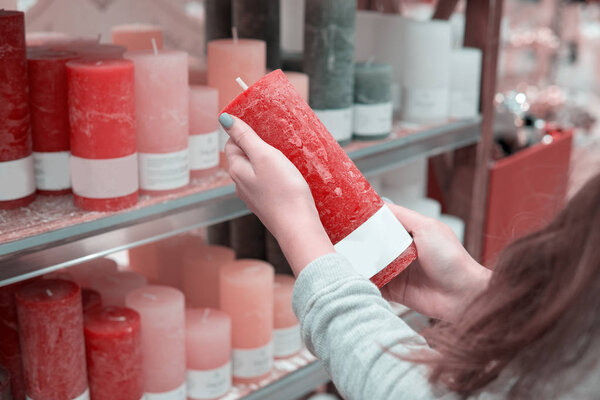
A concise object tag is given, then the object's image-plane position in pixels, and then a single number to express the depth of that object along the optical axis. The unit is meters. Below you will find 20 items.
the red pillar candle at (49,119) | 0.88
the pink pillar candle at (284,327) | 1.24
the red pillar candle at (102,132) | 0.85
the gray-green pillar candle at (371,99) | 1.20
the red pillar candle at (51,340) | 0.90
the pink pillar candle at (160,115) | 0.92
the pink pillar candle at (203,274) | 1.22
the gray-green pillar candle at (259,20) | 1.19
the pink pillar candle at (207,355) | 1.09
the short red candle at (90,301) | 1.01
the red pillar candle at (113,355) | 0.95
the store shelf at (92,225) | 0.80
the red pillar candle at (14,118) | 0.81
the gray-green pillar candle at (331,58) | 1.11
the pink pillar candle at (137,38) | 1.13
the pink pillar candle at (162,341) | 1.03
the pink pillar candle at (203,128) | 1.01
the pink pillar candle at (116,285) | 1.10
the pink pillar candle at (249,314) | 1.15
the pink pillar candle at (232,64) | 1.03
